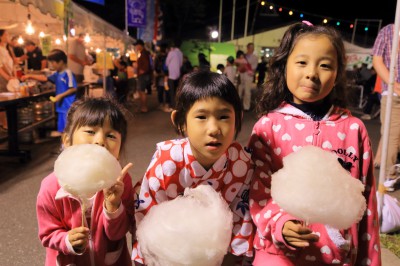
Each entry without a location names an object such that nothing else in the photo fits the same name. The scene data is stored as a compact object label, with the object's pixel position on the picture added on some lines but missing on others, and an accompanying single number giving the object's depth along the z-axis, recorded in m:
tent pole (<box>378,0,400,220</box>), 3.02
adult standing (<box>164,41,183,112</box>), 10.72
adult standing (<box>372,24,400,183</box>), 3.79
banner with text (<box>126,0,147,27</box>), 13.38
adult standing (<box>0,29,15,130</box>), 6.79
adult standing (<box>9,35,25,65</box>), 9.72
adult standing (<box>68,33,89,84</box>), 7.72
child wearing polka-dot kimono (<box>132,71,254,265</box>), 1.52
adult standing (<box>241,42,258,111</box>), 11.11
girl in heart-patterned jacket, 1.57
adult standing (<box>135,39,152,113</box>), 11.10
